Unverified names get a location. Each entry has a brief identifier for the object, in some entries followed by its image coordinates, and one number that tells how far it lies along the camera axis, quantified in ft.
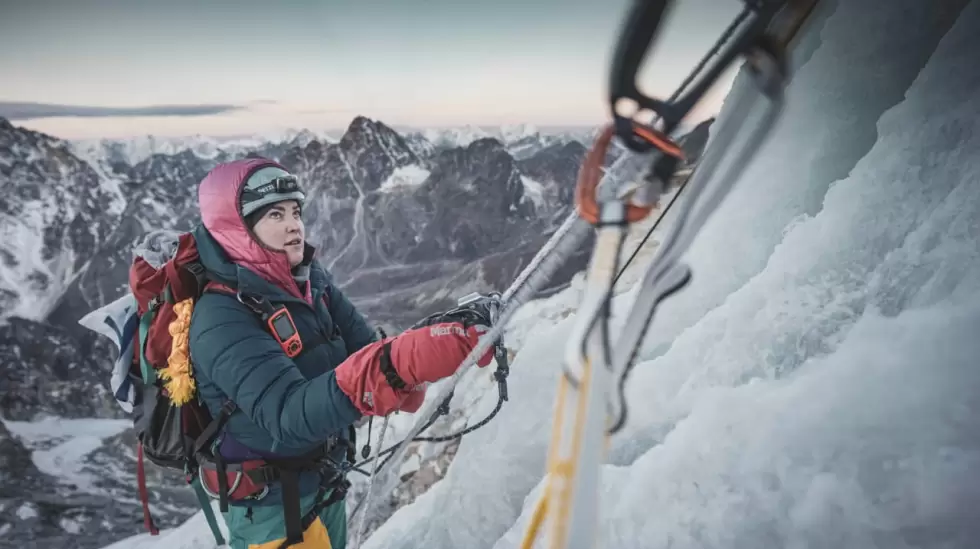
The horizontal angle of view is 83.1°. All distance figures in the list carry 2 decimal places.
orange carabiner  2.63
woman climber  4.97
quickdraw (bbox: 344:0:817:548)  2.47
